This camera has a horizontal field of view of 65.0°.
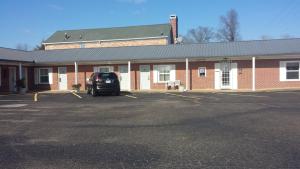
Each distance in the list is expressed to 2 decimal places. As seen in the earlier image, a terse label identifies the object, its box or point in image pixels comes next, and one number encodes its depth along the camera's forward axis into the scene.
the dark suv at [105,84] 14.91
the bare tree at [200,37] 55.07
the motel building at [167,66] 17.88
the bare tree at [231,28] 49.82
